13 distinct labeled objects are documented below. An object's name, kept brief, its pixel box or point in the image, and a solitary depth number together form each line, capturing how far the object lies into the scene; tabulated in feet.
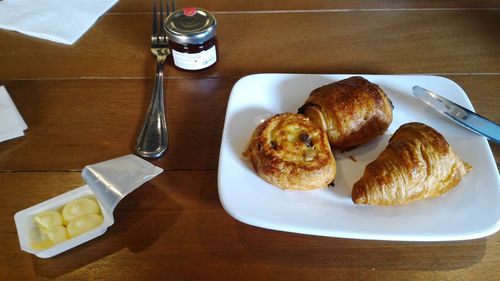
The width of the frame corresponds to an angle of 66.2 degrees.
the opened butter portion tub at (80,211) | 0.74
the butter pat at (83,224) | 0.75
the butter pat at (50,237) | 0.73
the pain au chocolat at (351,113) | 0.89
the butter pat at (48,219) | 0.75
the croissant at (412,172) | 0.78
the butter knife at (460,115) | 0.91
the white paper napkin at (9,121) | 0.97
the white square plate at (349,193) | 0.74
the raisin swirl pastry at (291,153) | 0.80
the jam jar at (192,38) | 1.05
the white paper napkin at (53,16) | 1.28
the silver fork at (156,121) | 0.94
